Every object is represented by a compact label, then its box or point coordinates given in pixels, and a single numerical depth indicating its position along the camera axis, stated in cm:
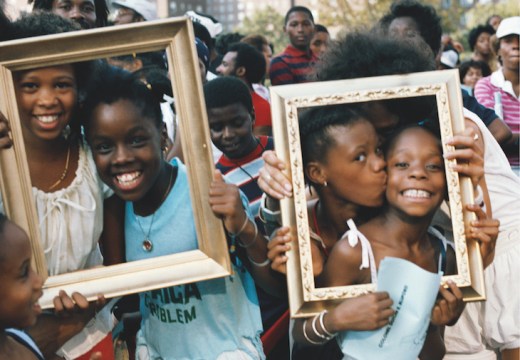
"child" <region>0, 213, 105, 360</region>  222
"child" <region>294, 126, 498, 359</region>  250
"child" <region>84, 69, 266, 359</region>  258
